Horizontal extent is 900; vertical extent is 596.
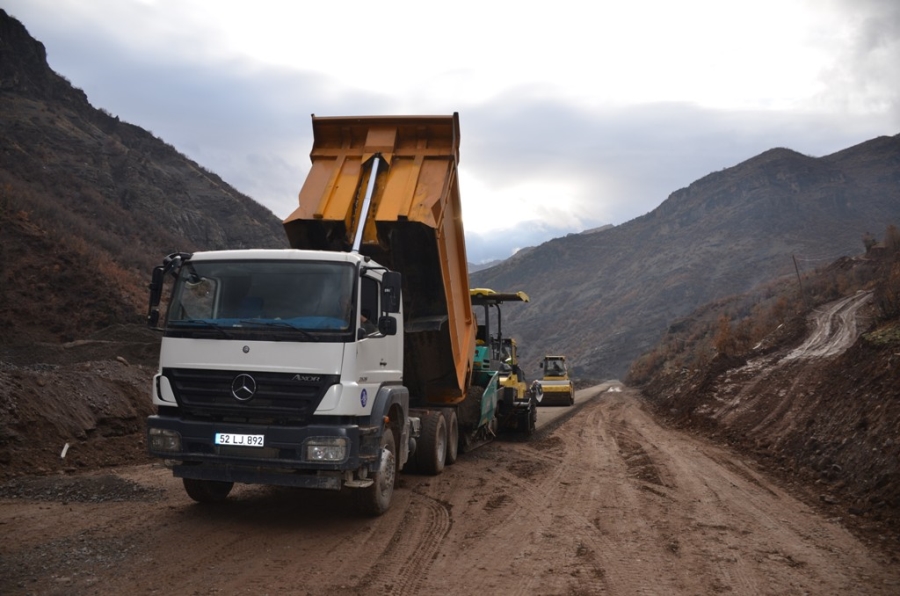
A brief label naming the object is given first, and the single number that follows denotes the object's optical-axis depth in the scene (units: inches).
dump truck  253.0
